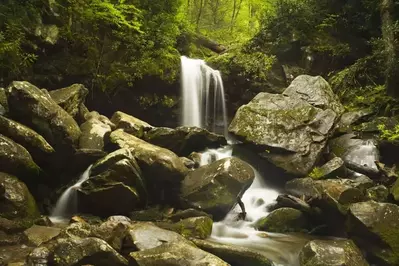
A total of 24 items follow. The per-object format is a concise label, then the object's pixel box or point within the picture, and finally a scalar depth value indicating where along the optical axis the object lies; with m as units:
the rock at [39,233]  6.12
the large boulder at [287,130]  9.77
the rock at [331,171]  9.07
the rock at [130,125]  10.24
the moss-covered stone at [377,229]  6.17
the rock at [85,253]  4.98
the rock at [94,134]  9.36
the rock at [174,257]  5.11
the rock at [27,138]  7.93
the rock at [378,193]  7.83
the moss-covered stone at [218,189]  8.07
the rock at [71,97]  9.95
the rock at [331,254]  5.56
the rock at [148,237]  5.66
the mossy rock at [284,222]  7.83
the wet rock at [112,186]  7.86
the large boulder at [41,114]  8.32
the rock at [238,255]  5.86
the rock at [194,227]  6.79
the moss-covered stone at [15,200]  6.94
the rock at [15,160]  7.42
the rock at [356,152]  9.34
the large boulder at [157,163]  8.46
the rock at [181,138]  9.99
